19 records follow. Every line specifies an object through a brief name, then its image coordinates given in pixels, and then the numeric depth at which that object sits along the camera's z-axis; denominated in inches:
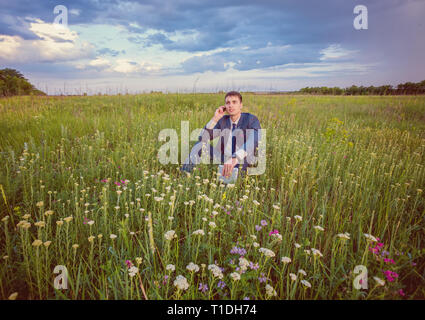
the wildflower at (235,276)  59.9
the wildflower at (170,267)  63.4
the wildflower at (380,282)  55.5
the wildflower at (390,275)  63.6
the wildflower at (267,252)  66.7
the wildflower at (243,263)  62.1
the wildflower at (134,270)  60.5
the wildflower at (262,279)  67.7
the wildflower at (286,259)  66.7
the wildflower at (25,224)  62.8
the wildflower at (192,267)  63.2
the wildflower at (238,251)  73.8
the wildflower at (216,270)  61.9
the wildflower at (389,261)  68.6
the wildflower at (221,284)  65.2
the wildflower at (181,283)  58.9
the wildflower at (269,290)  59.2
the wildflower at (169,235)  65.6
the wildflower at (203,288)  65.6
